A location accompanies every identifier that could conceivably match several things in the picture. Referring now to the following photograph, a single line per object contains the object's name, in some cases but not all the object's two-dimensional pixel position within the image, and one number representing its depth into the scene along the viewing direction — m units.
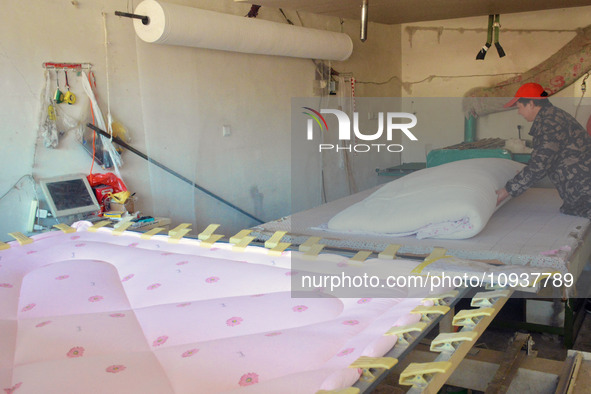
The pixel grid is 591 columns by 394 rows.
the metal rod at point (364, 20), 2.82
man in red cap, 3.07
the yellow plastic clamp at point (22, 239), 2.42
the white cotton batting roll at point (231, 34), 3.44
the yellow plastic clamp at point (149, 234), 2.48
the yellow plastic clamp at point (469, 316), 1.44
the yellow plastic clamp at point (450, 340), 1.30
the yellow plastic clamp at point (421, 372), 1.16
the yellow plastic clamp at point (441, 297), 1.59
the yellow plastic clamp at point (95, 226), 2.66
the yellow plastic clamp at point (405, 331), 1.36
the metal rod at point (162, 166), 3.41
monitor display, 3.15
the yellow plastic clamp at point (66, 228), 2.63
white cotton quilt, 2.85
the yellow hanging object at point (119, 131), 3.51
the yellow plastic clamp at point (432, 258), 1.88
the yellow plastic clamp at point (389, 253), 2.07
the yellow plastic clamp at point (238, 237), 2.31
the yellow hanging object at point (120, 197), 3.38
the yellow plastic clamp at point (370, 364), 1.19
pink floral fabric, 1.32
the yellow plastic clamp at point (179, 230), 2.45
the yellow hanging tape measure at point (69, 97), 3.25
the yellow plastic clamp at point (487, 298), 1.60
